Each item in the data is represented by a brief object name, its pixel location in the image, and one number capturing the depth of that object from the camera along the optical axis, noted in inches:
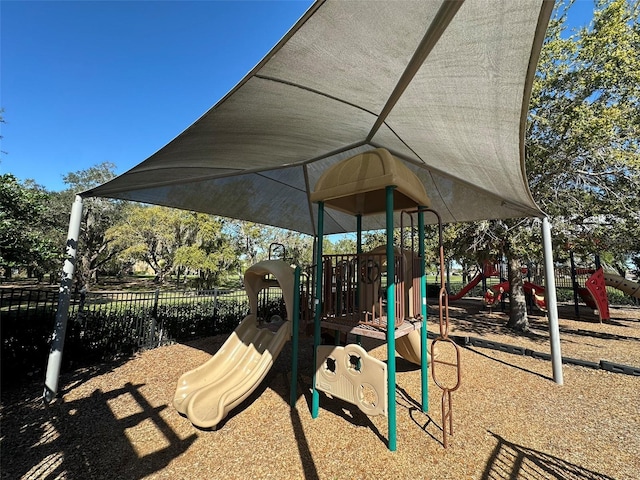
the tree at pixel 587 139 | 252.2
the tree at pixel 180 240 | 729.5
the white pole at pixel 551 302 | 192.2
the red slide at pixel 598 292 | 403.2
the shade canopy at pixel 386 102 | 68.5
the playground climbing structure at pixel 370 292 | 123.3
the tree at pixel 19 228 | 180.3
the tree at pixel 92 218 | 859.4
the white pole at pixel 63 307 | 159.0
